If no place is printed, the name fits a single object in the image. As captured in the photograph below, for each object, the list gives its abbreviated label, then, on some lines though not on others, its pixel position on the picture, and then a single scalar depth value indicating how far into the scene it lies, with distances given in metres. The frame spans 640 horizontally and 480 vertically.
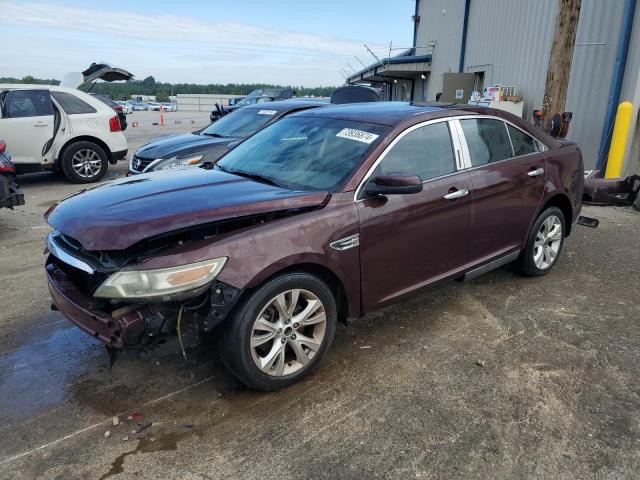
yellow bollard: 8.68
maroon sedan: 2.67
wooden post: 8.21
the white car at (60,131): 8.69
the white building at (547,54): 8.97
